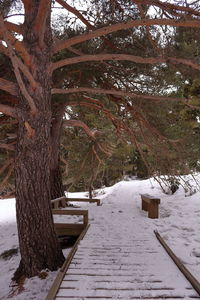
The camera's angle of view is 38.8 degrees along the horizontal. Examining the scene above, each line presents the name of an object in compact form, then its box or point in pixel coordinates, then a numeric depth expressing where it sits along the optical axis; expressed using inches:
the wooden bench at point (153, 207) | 386.6
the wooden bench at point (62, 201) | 384.0
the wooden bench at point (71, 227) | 315.3
